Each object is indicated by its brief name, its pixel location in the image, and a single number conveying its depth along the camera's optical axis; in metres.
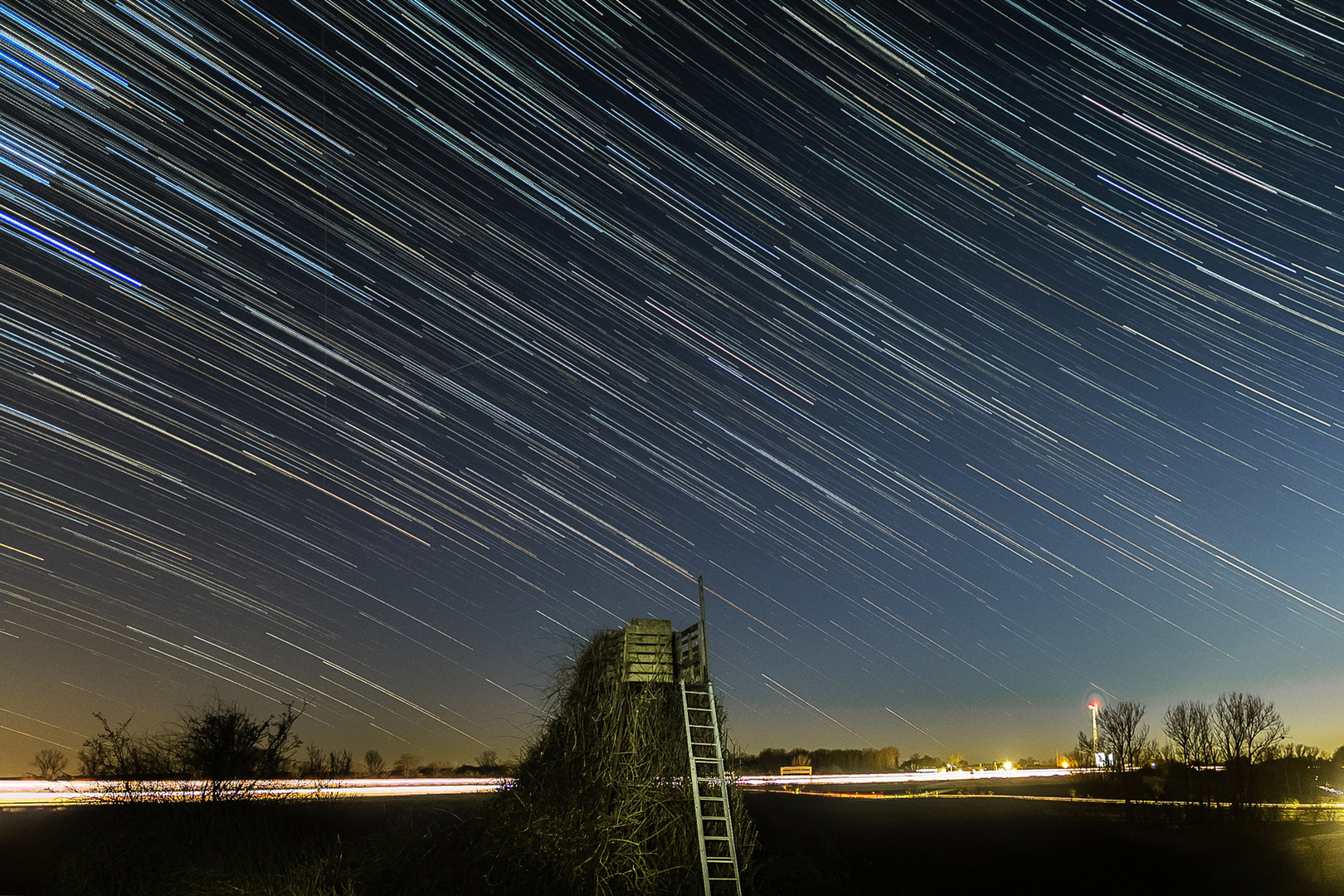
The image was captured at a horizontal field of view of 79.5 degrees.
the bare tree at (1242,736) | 49.22
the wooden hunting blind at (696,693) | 13.75
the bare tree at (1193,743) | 50.22
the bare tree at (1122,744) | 52.94
